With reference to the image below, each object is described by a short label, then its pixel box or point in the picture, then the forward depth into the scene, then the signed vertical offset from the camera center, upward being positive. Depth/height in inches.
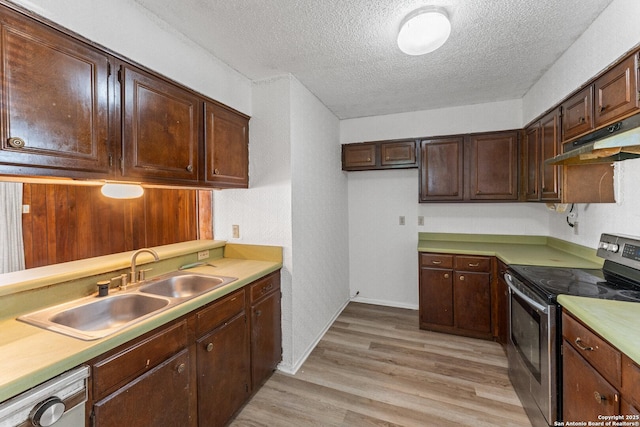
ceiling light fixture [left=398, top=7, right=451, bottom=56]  60.9 +42.1
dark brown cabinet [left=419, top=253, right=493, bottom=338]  106.1 -33.8
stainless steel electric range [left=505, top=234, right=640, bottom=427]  58.2 -22.1
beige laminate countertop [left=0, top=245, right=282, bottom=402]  32.4 -19.0
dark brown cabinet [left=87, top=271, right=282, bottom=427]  42.2 -30.7
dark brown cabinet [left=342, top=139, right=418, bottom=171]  126.6 +27.7
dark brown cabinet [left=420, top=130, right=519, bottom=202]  111.8 +18.9
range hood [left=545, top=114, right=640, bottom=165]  46.4 +12.8
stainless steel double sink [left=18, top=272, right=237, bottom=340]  46.6 -19.1
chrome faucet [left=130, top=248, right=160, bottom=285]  65.7 -13.4
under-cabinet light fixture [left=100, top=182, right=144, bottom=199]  64.9 +6.0
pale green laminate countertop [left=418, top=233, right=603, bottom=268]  84.5 -15.0
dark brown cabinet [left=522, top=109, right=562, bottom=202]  82.2 +18.3
